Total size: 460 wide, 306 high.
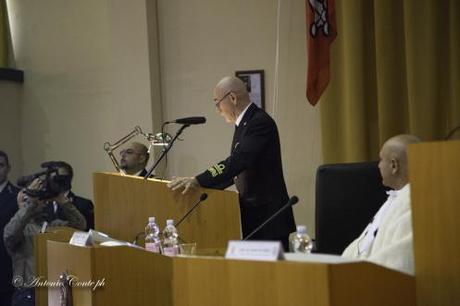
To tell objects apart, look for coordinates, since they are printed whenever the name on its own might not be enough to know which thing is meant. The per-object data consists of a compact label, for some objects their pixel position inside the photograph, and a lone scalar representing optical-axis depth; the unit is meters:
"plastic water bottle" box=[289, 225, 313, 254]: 5.40
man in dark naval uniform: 7.59
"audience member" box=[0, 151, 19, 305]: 8.89
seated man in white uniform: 4.70
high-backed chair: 7.10
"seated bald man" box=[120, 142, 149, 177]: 9.16
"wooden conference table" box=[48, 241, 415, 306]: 3.74
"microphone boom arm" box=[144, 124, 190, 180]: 7.31
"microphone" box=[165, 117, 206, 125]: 7.37
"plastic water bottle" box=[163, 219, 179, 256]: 6.33
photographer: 8.21
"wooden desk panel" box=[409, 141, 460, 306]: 4.05
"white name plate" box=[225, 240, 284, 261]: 3.95
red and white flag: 9.16
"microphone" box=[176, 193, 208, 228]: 7.09
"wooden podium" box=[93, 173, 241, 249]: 7.09
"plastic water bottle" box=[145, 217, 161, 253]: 6.55
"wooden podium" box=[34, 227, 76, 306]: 7.08
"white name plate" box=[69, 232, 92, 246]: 5.47
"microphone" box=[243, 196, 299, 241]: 5.46
